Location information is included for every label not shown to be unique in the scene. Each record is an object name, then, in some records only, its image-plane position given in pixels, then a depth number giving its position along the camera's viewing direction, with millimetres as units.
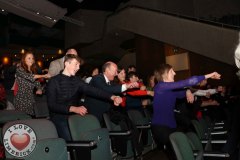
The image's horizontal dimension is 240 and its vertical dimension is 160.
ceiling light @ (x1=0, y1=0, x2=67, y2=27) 6193
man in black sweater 2088
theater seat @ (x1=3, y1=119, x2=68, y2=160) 1712
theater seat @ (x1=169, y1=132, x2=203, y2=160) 1527
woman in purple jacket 2270
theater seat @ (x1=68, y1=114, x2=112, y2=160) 2024
